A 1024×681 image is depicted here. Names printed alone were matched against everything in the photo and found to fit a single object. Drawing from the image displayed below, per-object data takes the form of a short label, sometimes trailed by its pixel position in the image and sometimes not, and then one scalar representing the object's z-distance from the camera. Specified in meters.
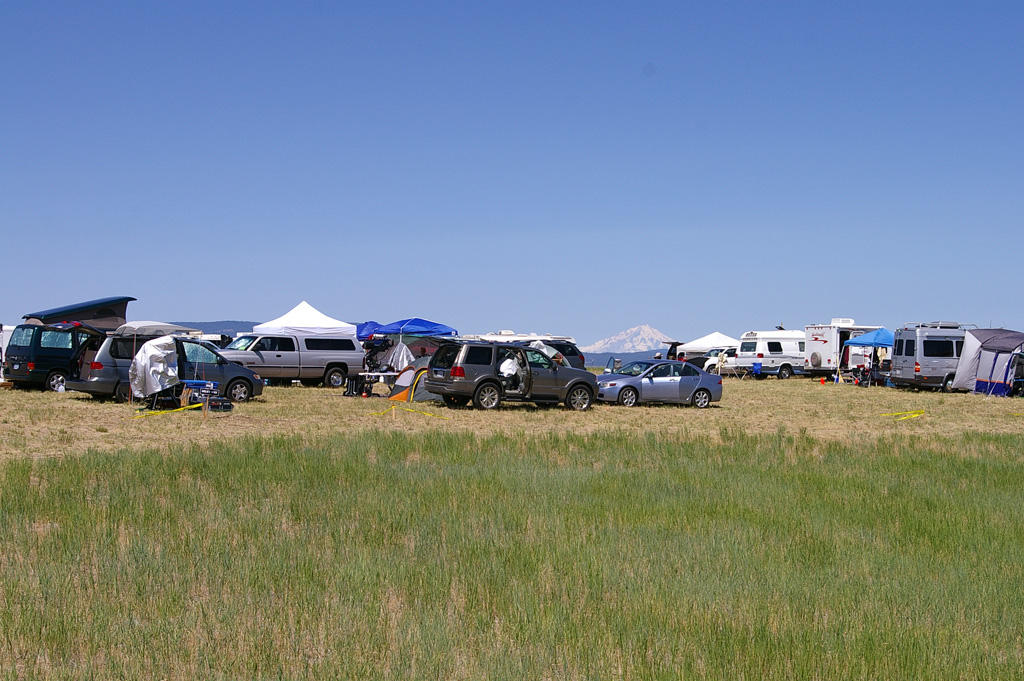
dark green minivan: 25.17
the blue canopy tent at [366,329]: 41.56
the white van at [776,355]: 44.28
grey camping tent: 30.97
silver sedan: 25.84
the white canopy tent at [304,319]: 39.41
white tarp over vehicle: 20.66
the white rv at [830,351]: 42.97
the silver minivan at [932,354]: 33.03
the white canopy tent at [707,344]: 53.80
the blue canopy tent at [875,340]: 42.03
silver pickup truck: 28.92
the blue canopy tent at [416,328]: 38.72
